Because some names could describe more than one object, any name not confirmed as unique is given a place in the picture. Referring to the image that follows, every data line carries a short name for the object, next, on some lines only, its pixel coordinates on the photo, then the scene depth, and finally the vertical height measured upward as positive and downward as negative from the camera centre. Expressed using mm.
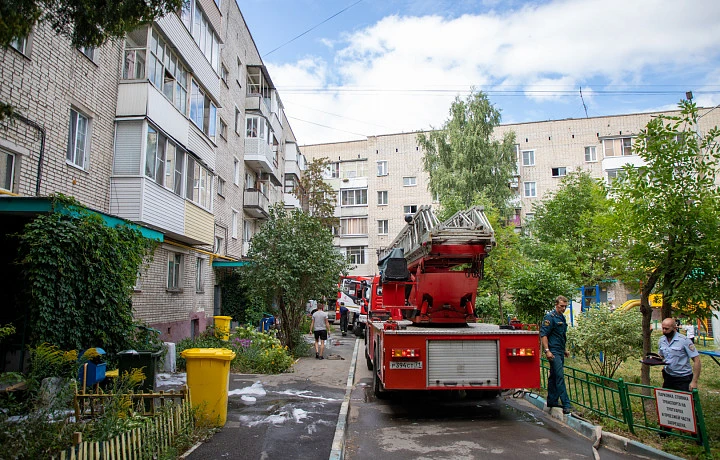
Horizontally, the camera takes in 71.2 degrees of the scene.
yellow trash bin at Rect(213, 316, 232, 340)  18516 -1070
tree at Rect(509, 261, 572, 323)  13250 +185
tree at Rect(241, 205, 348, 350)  15742 +888
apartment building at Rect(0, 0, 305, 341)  10391 +4036
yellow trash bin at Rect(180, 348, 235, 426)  7078 -1222
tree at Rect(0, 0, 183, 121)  5707 +3224
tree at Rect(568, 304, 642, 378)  11047 -904
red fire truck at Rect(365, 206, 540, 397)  7969 -623
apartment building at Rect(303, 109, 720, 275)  40656 +11074
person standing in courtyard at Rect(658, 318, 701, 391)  6754 -845
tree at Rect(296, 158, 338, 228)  37844 +8002
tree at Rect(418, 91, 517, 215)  31375 +8910
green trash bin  7391 -1020
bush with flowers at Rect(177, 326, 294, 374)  12633 -1517
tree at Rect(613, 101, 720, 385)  7820 +1313
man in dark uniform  8180 -816
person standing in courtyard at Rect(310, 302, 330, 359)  15930 -1132
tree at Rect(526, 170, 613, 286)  22922 +3276
